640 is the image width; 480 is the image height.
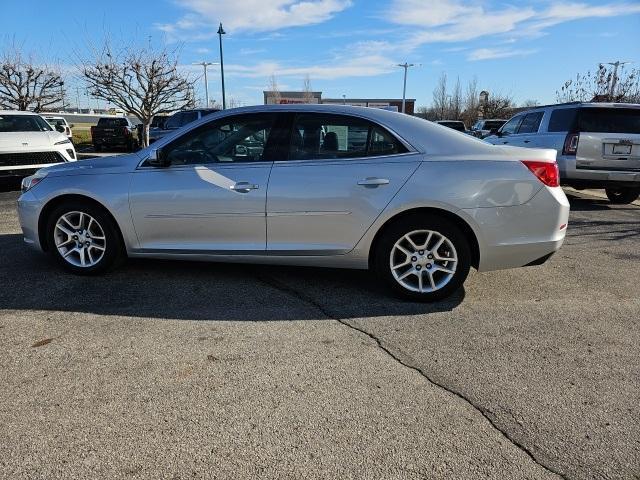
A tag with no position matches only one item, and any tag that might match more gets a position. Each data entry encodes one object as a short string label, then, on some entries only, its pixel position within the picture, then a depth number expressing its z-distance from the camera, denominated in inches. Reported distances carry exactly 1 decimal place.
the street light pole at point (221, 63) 939.3
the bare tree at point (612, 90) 1012.5
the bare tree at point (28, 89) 1087.6
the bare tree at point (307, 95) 1420.0
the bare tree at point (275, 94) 1360.2
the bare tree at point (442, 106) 2323.8
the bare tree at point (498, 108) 1905.8
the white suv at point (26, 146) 394.6
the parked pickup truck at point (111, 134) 954.1
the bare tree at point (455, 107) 2209.6
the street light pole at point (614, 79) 1036.7
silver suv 334.3
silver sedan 162.6
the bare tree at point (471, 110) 1996.8
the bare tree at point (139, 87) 897.5
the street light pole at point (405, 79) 2405.5
